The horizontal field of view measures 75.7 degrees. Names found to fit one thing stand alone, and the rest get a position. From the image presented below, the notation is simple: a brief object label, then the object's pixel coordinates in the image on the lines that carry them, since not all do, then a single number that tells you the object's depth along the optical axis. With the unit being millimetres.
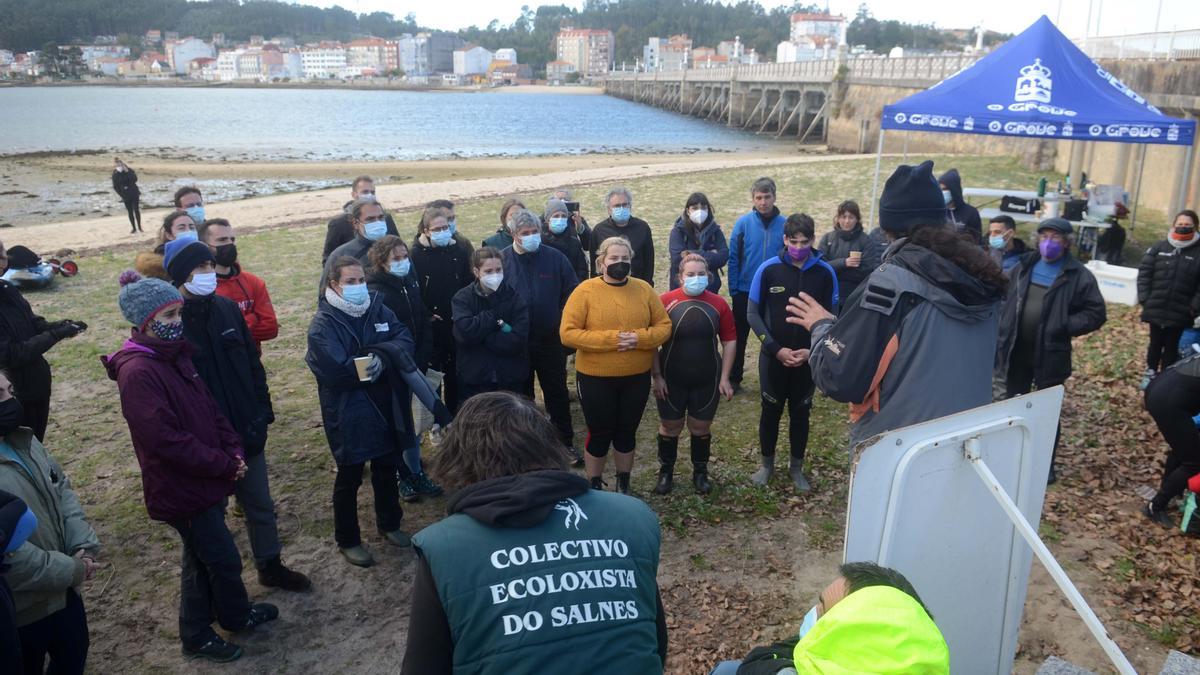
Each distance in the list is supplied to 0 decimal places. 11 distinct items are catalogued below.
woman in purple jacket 3572
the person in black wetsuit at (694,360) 5281
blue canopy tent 9219
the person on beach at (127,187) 17594
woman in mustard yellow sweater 5031
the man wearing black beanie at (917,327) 3062
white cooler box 9711
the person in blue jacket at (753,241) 7289
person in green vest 1785
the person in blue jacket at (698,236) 7383
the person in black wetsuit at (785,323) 5504
